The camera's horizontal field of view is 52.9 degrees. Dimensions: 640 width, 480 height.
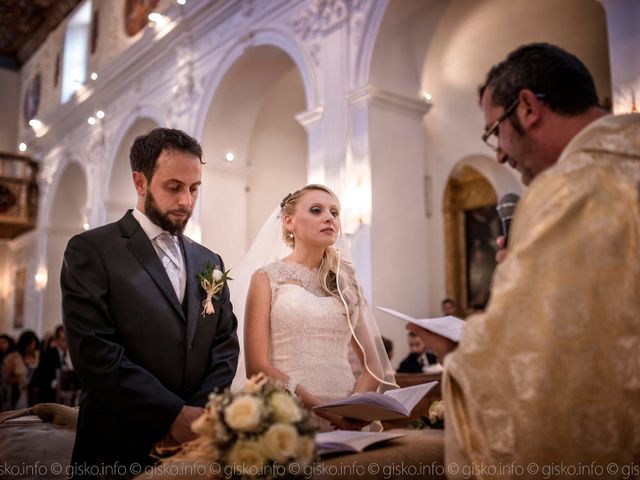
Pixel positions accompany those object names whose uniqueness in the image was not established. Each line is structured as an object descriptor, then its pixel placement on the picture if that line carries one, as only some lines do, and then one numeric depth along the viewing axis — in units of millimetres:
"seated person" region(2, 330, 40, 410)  9328
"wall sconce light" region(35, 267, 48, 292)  15906
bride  3129
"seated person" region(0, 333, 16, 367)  10156
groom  2178
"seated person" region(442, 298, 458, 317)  8359
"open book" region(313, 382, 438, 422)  2191
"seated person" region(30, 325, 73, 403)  8273
